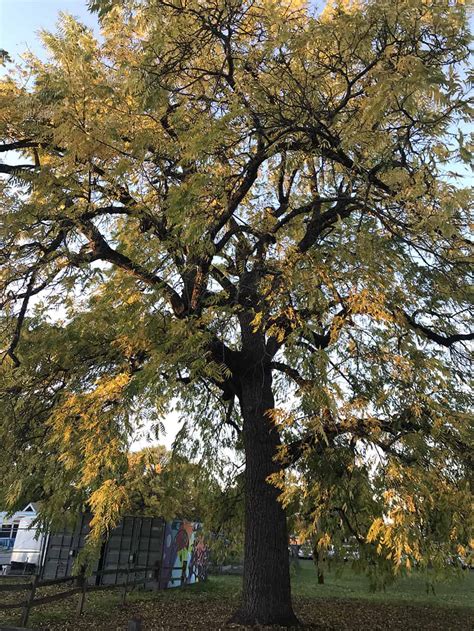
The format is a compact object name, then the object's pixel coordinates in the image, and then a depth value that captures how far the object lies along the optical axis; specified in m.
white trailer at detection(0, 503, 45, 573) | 21.58
